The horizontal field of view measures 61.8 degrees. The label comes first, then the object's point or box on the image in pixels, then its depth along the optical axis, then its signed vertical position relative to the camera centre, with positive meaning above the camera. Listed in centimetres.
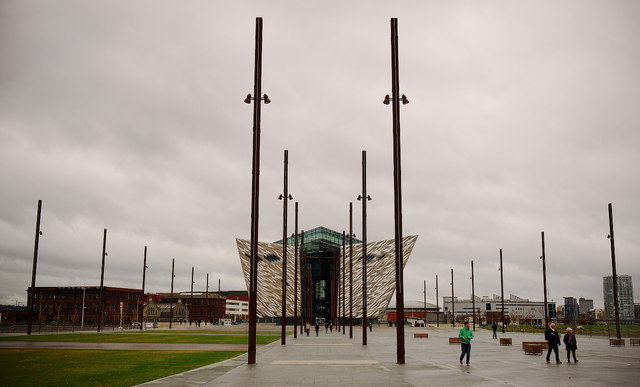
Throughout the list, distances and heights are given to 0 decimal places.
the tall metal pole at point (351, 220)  3927 +453
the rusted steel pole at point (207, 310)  15100 -860
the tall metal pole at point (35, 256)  4753 +190
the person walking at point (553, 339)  2008 -212
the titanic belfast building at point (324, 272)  9119 +152
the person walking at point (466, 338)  1873 -196
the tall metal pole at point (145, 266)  6601 +158
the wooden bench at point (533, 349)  2462 -304
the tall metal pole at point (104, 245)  5684 +350
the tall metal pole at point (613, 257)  3953 +197
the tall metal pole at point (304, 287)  6421 -87
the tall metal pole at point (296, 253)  3638 +180
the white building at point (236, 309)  18234 -1033
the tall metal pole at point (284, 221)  3198 +370
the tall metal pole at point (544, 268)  5025 +140
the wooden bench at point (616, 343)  3419 -379
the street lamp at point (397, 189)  1888 +336
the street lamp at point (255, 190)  1878 +333
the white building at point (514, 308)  15698 -860
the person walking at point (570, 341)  2017 -219
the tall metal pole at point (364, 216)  3322 +398
